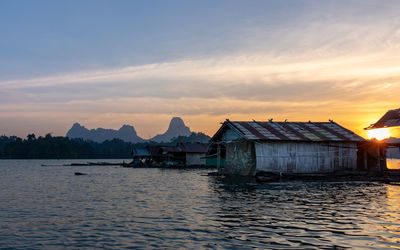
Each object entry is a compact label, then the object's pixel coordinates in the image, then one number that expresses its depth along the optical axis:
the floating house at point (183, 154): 67.12
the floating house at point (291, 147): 32.38
